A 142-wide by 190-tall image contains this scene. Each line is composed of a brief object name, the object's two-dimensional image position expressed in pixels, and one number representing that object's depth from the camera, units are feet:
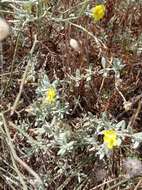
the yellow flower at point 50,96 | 0.79
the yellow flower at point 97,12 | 0.80
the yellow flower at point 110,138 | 0.73
